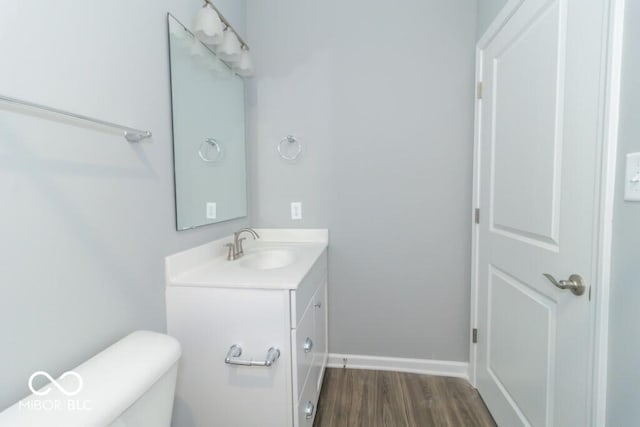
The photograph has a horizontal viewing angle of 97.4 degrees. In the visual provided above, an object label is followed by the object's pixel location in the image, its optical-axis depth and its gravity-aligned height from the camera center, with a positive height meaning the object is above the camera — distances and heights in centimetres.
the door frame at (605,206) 77 -2
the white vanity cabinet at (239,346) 105 -57
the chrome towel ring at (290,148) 190 +36
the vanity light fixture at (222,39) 127 +81
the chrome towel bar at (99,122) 57 +22
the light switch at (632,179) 71 +5
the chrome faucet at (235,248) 150 -26
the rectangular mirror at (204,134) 123 +36
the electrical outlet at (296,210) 192 -6
